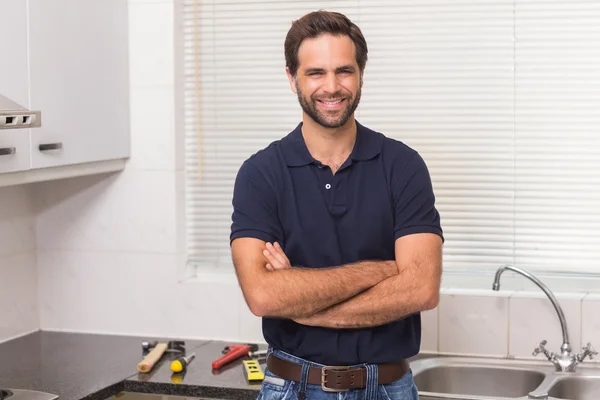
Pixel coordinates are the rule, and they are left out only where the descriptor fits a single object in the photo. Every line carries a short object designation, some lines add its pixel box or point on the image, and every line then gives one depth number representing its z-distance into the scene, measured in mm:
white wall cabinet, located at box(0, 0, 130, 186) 2693
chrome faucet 2852
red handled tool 2914
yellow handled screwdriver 2871
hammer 2881
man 2160
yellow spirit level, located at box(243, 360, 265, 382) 2748
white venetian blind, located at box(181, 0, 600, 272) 3002
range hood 2361
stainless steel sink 2842
